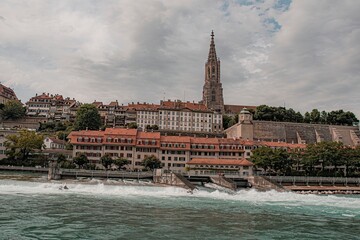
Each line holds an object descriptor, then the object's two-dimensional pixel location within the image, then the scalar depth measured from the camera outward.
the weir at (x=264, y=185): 58.55
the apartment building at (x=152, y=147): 85.44
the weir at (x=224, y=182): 59.28
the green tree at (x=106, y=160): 78.88
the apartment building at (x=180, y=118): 132.00
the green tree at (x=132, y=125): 122.78
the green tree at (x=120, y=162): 78.25
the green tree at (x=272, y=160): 76.81
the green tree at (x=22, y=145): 85.38
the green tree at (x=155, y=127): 124.71
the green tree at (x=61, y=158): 82.43
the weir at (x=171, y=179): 55.31
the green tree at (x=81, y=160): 78.25
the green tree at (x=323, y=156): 80.12
